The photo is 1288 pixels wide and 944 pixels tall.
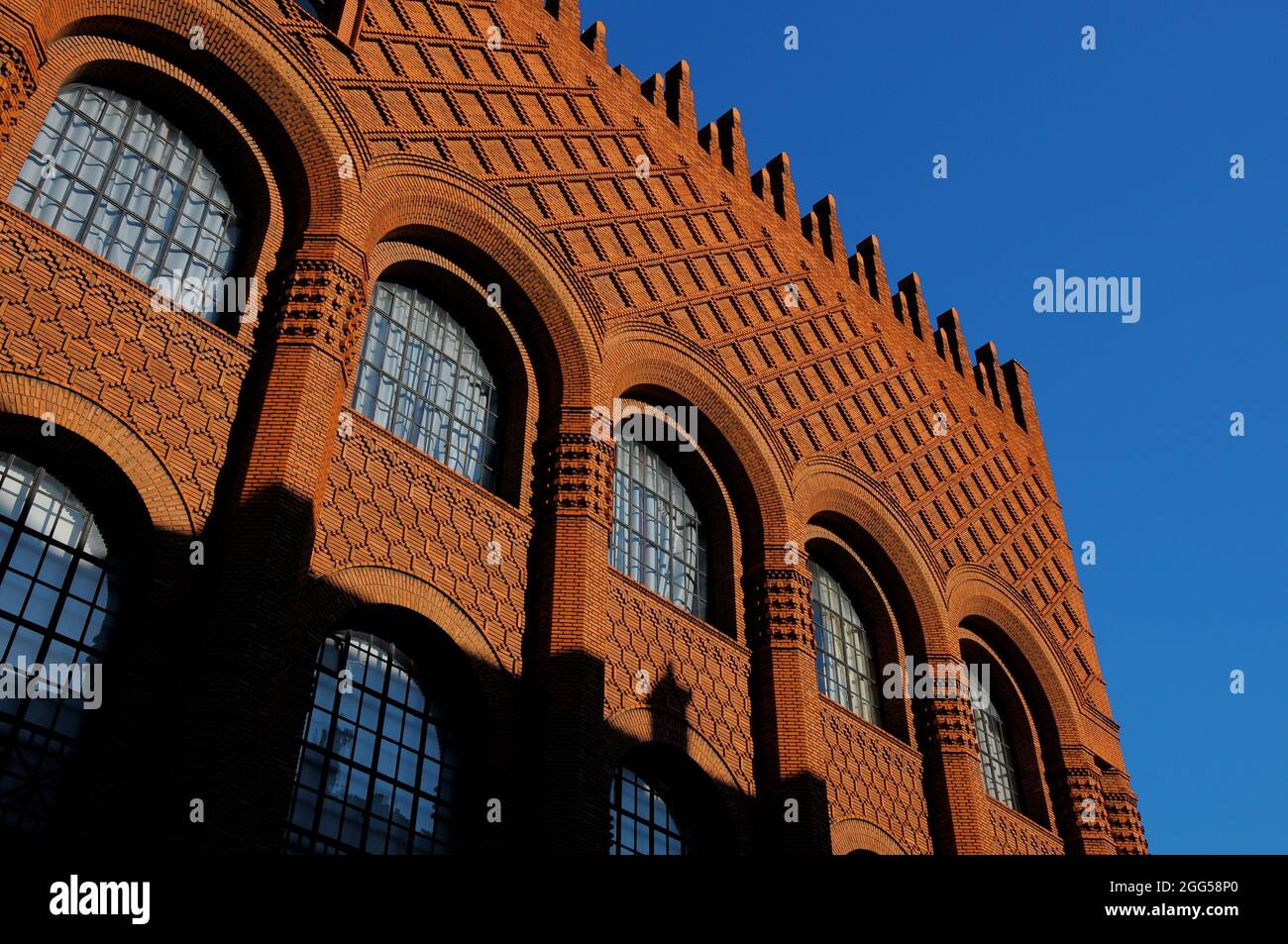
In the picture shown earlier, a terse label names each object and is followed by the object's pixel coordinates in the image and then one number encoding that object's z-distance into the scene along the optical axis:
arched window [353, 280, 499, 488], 14.03
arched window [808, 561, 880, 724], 18.59
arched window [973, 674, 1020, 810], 20.86
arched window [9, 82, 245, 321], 11.79
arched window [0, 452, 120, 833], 9.53
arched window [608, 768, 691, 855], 14.11
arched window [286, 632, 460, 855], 11.32
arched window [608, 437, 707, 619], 16.33
